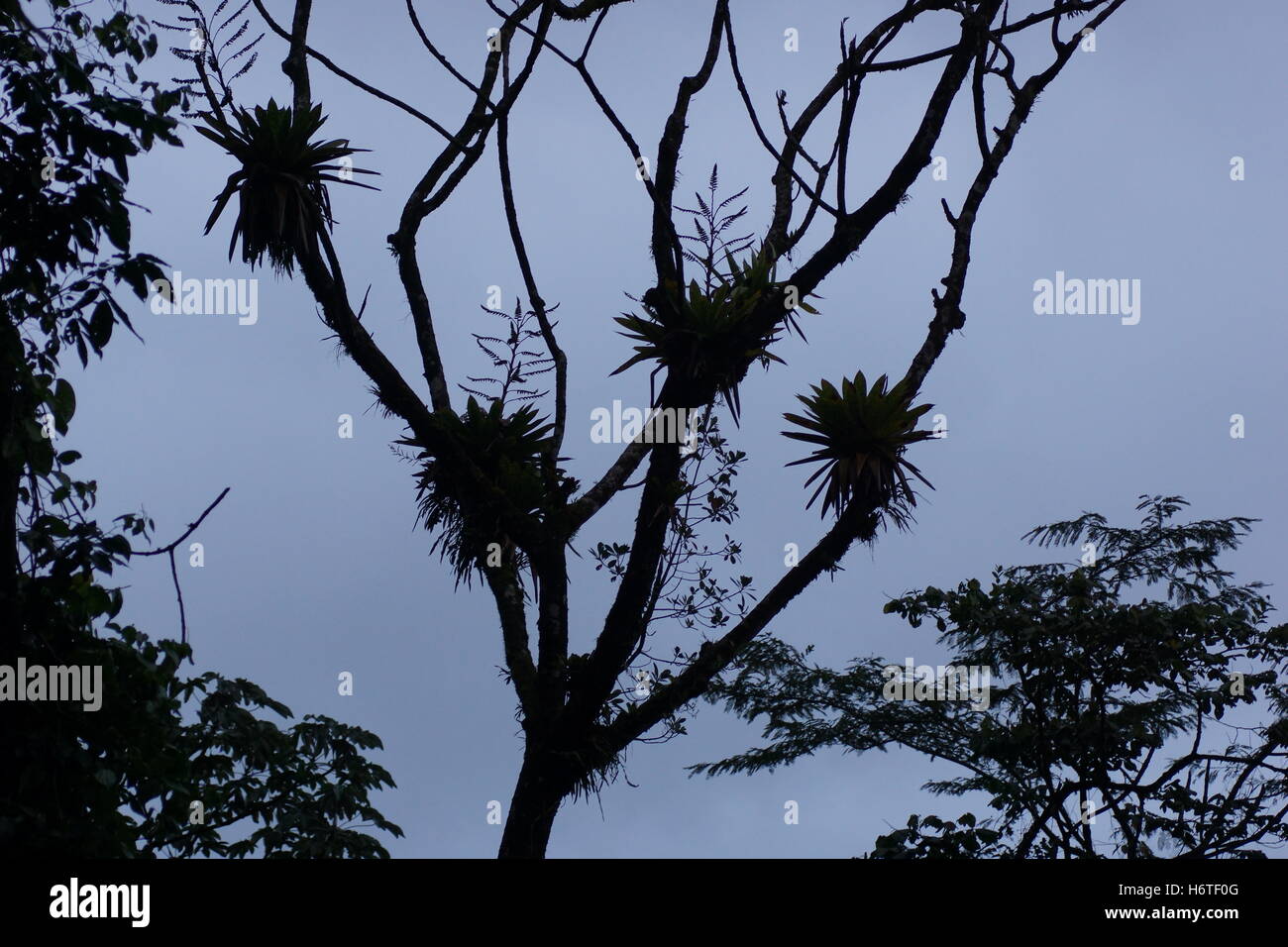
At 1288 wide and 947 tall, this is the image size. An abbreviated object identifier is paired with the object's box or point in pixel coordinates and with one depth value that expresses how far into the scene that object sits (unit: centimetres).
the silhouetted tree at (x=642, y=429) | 683
